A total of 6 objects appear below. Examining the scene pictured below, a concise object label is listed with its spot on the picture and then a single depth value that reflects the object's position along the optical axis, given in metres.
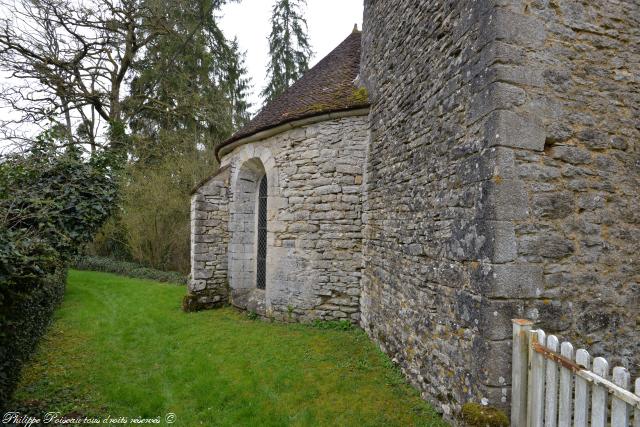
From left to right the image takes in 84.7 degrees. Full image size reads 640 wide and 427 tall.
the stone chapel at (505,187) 2.91
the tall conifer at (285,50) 20.02
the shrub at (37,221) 3.19
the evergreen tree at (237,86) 17.66
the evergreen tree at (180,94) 14.98
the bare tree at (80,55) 12.62
